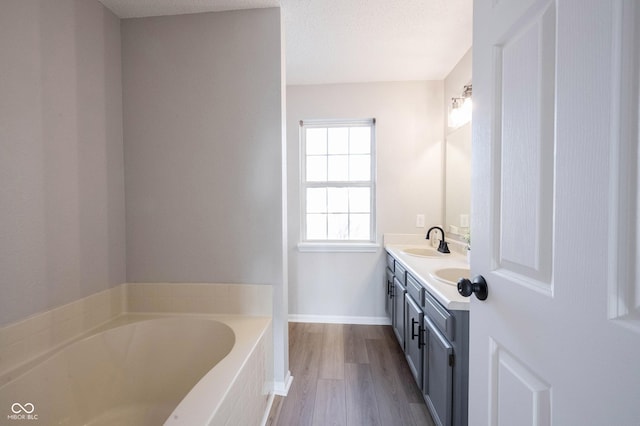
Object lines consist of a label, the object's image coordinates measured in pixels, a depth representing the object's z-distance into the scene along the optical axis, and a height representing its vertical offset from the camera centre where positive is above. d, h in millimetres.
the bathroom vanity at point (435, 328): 1072 -697
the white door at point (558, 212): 384 -20
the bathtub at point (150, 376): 977 -850
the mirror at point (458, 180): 1969 +209
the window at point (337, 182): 2666 +240
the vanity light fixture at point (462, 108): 1889 +789
